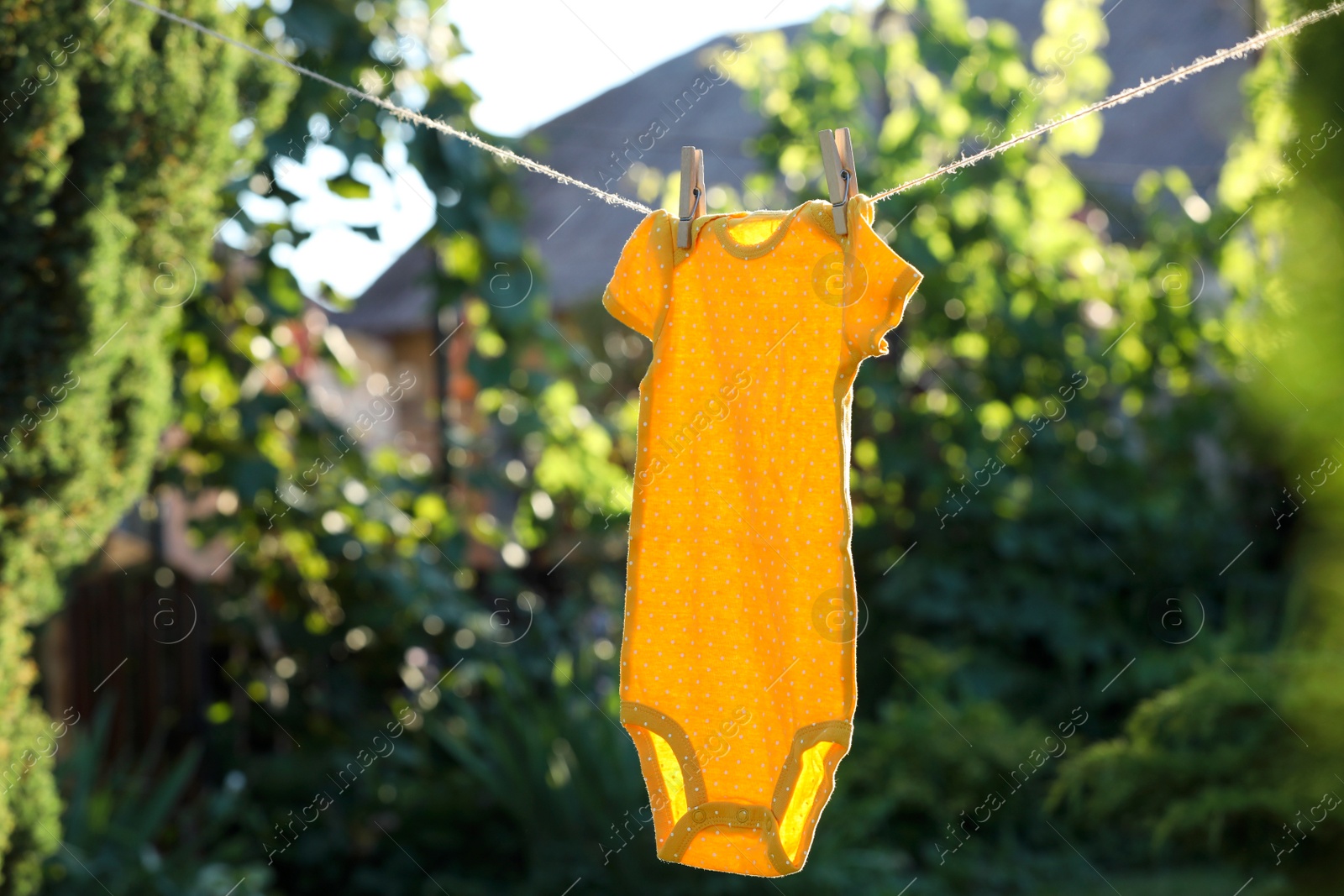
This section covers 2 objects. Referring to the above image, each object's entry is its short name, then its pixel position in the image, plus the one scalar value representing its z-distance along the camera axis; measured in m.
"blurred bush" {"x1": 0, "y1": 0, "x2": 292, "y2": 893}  2.18
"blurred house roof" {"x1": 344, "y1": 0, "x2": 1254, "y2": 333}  9.11
